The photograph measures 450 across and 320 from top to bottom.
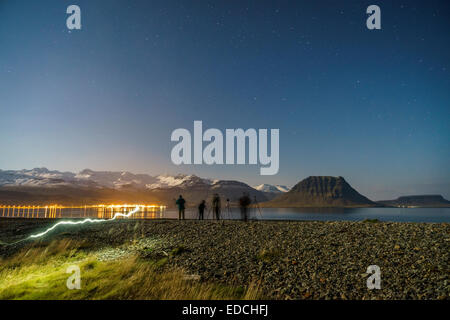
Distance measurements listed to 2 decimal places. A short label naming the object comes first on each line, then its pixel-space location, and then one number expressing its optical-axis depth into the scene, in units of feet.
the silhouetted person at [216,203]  103.64
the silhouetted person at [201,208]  102.60
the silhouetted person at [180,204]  99.50
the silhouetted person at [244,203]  92.76
